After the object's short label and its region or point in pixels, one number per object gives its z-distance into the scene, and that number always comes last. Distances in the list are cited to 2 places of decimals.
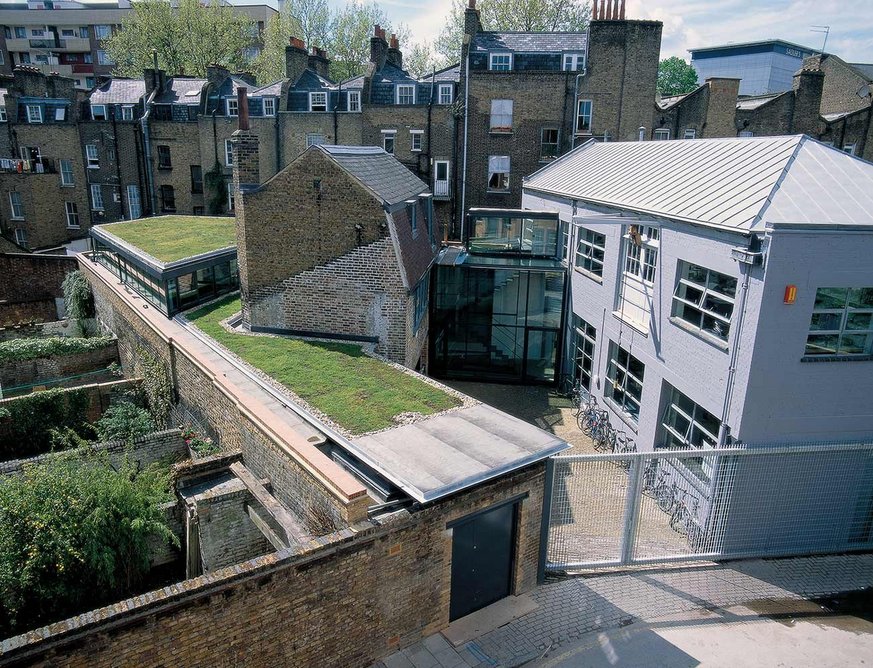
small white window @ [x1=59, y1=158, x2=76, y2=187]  36.97
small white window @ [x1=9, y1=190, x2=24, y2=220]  35.50
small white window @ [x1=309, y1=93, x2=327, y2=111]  31.55
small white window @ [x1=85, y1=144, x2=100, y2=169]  36.50
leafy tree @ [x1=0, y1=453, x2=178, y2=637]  7.95
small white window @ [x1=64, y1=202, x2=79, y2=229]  37.47
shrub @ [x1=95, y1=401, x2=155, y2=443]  13.81
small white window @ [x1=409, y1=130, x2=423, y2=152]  29.80
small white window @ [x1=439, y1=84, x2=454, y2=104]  29.66
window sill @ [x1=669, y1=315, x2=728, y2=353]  10.71
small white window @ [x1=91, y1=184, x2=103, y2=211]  36.94
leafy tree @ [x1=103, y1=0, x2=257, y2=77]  46.19
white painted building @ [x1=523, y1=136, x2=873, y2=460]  9.71
